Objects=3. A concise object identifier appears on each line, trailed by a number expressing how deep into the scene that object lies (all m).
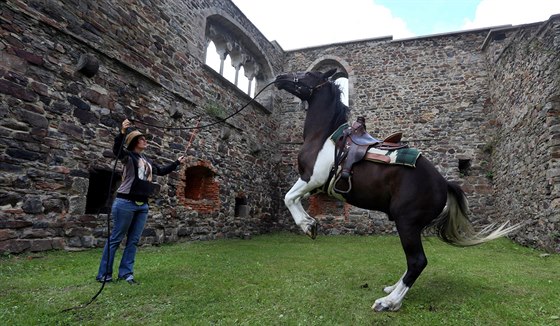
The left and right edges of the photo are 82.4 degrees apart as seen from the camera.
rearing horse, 2.83
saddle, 3.06
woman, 3.40
